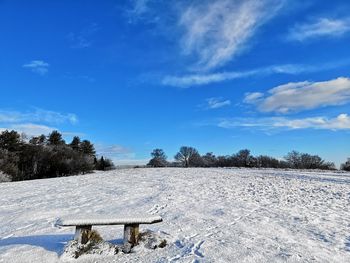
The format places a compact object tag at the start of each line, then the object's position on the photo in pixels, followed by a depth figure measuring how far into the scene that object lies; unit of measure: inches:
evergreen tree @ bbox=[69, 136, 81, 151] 3948.3
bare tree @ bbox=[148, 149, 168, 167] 3959.6
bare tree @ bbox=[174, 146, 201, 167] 3831.2
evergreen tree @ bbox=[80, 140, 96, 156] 4075.8
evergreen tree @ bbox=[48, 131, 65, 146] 3778.5
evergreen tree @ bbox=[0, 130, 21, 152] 2867.1
